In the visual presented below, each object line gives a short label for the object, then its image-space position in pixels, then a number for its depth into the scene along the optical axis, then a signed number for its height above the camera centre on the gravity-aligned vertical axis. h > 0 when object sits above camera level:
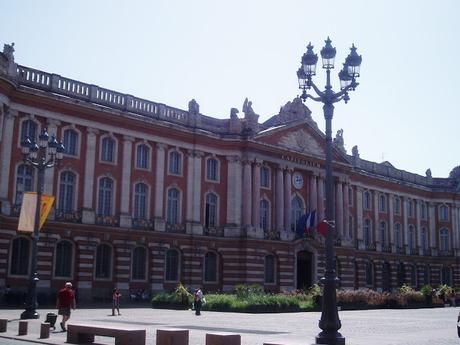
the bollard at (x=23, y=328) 21.33 -1.99
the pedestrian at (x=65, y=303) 23.64 -1.26
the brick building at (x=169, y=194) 41.81 +6.01
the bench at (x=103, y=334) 17.47 -1.80
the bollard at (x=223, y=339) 16.08 -1.66
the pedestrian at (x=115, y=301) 33.31 -1.60
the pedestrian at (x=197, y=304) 35.56 -1.77
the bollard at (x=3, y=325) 22.14 -1.97
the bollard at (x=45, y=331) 20.41 -1.98
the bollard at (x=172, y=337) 16.95 -1.72
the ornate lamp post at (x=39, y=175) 27.38 +4.04
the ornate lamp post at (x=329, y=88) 18.91 +5.72
